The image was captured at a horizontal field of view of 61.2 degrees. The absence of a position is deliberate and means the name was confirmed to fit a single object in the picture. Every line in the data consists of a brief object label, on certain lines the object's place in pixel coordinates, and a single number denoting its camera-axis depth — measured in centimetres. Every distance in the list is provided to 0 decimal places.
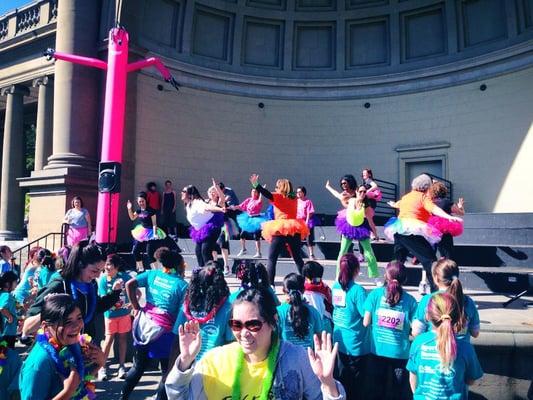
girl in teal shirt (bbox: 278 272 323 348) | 386
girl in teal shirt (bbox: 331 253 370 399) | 452
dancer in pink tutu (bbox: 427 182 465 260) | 640
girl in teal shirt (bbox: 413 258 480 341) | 388
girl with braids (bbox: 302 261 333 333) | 453
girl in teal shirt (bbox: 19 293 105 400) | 267
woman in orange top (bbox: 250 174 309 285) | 712
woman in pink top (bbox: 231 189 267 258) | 1153
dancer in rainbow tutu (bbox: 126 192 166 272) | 915
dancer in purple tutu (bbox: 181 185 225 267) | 790
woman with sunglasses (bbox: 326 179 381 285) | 751
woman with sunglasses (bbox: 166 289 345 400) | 215
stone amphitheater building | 1331
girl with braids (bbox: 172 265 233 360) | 373
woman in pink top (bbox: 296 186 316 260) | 1091
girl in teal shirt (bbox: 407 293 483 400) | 309
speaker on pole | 873
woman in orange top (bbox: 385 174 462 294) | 637
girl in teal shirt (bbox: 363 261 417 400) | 427
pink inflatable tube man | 1070
